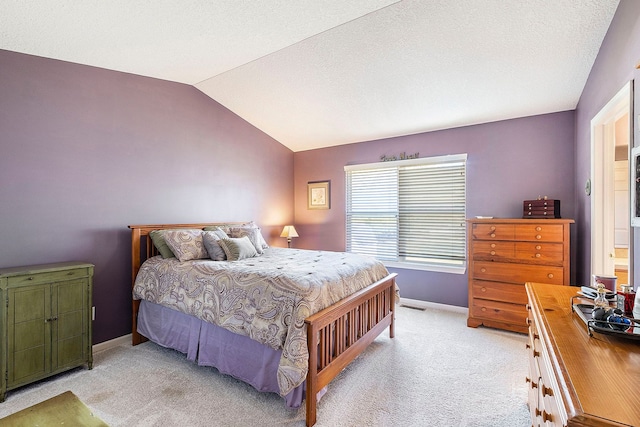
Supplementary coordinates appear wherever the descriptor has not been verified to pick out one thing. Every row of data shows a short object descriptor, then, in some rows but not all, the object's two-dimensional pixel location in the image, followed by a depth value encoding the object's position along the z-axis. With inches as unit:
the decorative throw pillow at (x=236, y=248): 117.1
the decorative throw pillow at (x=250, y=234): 137.5
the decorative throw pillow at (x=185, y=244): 115.6
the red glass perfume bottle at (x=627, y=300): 47.9
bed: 74.7
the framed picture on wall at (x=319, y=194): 194.2
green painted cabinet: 82.7
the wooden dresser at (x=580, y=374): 26.3
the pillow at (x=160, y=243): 118.6
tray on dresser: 38.6
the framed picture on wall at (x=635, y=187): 59.9
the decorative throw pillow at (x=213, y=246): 118.4
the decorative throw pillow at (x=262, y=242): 144.2
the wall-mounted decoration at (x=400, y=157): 163.5
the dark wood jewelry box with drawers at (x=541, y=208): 119.6
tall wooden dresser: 114.8
